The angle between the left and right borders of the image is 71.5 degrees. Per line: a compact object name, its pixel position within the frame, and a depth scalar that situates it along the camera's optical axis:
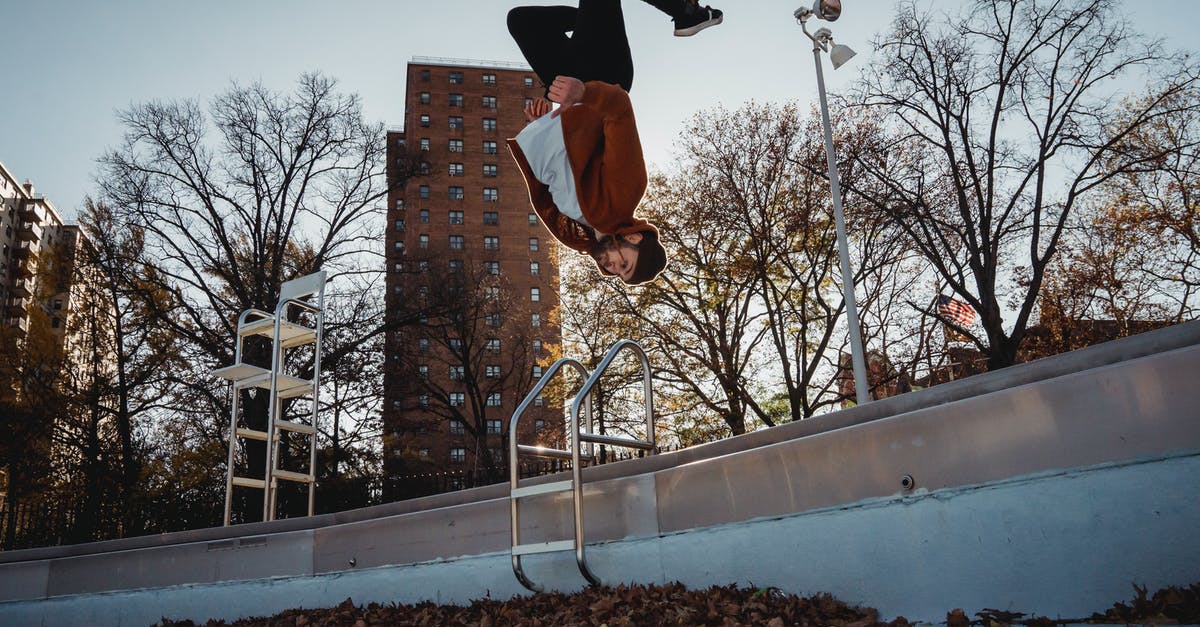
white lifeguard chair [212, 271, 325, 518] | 8.65
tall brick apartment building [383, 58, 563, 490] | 75.06
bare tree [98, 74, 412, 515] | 25.91
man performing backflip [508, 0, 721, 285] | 4.17
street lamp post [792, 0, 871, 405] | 17.53
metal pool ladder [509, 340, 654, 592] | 4.77
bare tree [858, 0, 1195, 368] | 20.91
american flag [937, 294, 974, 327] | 20.23
